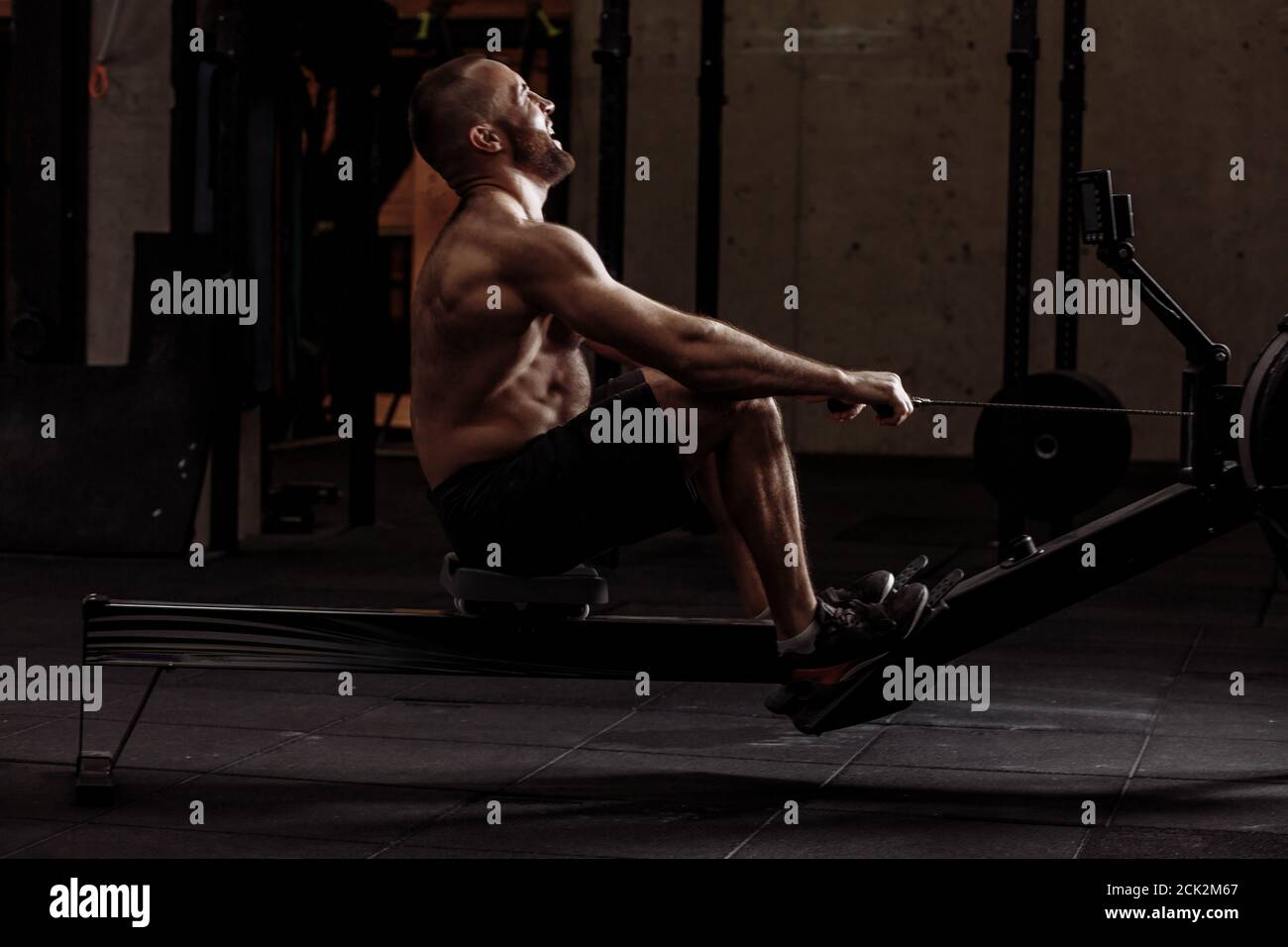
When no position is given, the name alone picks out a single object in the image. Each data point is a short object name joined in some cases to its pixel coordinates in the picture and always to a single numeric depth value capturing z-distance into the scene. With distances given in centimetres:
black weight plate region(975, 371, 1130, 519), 675
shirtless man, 335
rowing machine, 353
